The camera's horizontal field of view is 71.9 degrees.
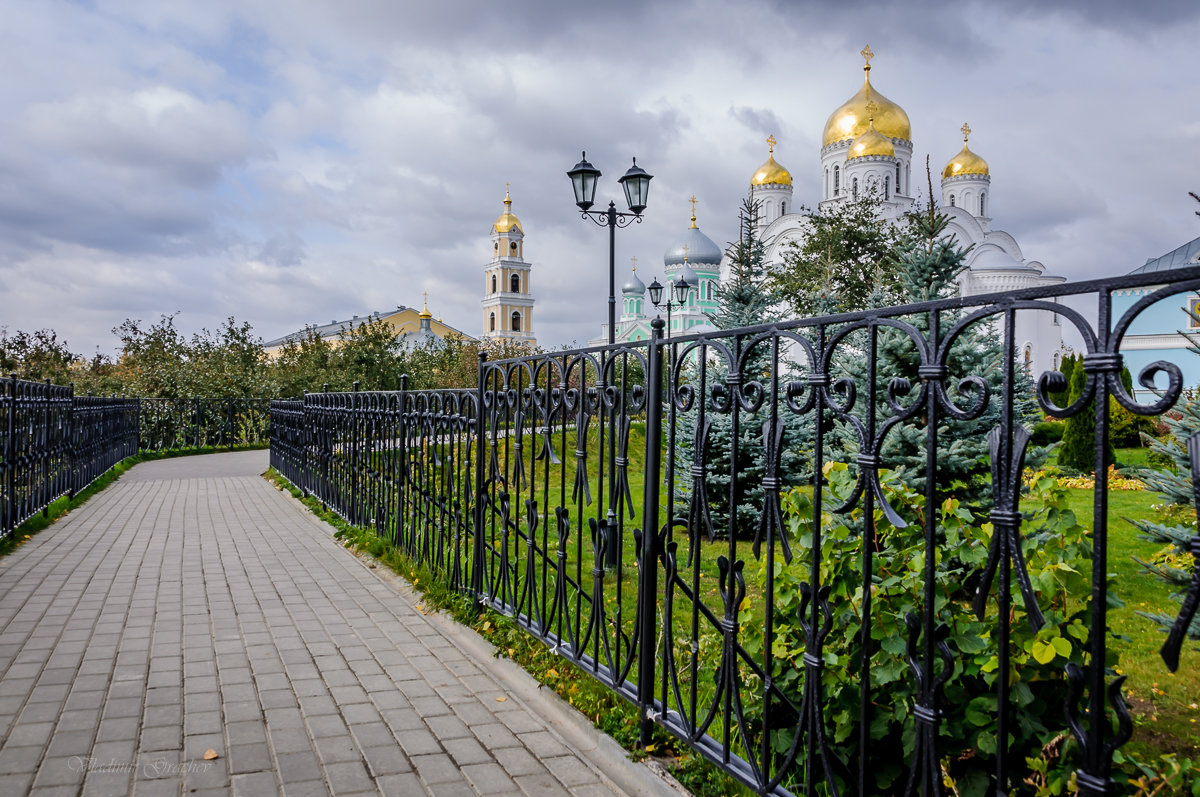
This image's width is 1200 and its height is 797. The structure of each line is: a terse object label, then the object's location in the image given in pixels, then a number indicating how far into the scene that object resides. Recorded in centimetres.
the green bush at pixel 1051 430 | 1366
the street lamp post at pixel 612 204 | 1259
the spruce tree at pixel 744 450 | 787
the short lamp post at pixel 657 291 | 2109
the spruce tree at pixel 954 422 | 557
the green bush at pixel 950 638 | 214
